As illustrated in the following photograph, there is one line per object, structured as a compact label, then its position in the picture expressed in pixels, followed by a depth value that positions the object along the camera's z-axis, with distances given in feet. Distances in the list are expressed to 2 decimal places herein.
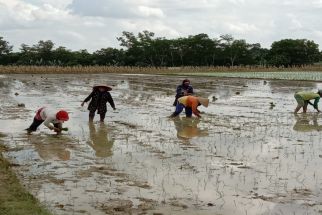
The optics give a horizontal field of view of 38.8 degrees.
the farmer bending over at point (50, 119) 33.12
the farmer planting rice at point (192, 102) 43.45
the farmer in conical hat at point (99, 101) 42.83
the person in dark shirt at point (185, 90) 46.85
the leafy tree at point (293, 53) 232.12
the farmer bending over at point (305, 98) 47.39
